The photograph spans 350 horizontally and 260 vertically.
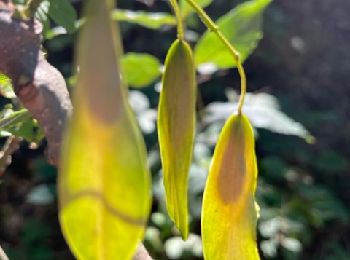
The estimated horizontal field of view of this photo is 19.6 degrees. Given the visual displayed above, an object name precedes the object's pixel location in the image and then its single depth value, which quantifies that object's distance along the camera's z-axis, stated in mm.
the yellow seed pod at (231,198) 313
